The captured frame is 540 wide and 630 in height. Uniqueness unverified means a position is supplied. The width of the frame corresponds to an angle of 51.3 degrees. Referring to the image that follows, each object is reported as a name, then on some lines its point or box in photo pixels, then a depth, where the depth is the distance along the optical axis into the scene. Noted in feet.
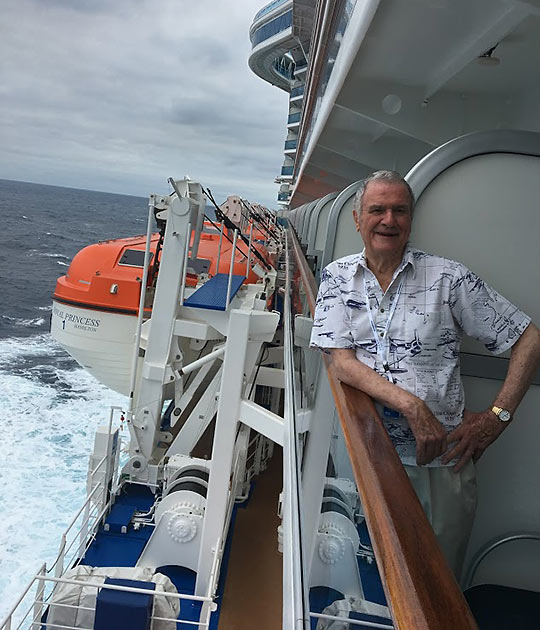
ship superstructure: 2.85
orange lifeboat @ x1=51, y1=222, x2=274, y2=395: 26.45
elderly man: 4.51
